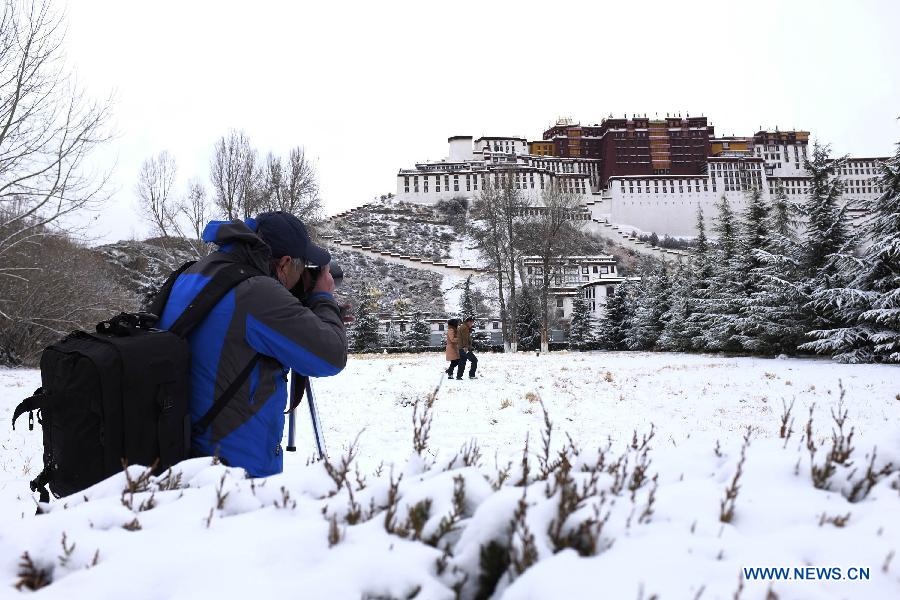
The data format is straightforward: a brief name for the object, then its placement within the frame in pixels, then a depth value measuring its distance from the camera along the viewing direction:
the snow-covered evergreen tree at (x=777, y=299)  23.75
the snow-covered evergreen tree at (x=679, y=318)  36.56
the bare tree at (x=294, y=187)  33.93
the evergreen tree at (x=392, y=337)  51.27
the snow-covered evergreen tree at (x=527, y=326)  50.62
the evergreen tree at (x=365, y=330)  48.41
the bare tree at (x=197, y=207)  32.38
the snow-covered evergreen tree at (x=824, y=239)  21.64
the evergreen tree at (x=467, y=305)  57.19
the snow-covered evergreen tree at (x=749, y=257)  28.17
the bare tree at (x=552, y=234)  37.88
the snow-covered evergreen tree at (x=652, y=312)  42.08
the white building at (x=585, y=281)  47.77
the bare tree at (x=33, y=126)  12.60
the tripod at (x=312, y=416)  3.32
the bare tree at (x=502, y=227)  39.62
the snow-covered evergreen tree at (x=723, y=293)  29.38
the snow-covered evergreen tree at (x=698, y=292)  34.20
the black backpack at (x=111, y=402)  2.09
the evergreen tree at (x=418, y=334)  52.84
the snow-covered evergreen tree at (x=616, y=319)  48.88
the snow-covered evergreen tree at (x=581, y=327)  54.22
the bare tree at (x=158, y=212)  31.23
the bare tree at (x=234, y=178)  32.72
